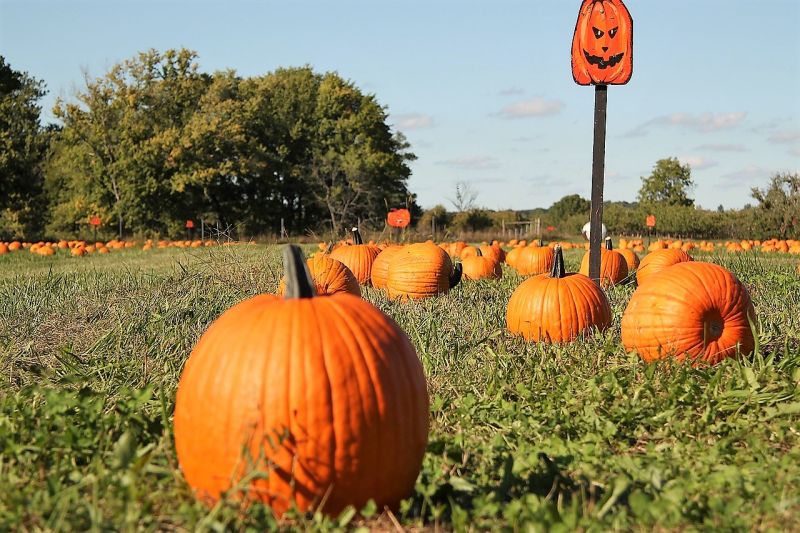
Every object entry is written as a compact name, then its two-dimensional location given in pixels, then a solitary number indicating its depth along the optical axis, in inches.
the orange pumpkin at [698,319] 198.7
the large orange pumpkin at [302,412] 104.0
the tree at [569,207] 2937.3
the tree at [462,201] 1551.4
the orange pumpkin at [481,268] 458.6
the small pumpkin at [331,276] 296.4
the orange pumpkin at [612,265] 416.8
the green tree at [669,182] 2987.2
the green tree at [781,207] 1182.3
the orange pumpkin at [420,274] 353.4
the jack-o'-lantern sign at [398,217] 972.3
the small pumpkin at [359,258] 408.5
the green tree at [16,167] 1400.1
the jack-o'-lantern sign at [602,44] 313.4
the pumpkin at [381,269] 382.3
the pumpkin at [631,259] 501.4
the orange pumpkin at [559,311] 240.5
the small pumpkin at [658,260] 398.6
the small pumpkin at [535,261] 493.0
